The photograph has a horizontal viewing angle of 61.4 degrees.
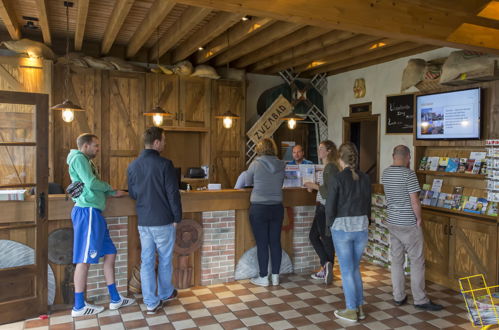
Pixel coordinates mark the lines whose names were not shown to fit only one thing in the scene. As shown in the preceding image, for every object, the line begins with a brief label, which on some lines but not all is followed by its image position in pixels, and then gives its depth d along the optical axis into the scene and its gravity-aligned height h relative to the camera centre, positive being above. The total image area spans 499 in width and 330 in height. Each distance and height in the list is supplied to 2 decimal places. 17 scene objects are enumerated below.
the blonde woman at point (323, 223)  4.45 -0.76
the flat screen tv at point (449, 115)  4.67 +0.50
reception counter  3.94 -0.81
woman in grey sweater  4.47 -0.53
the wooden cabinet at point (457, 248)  4.33 -1.00
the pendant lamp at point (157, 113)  6.15 +0.62
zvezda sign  8.13 +0.70
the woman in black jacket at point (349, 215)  3.61 -0.51
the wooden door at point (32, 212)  3.64 -0.51
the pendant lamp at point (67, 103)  5.28 +0.65
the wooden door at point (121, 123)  6.82 +0.52
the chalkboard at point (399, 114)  6.63 +0.70
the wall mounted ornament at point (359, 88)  7.71 +1.27
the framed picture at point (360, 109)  7.62 +0.89
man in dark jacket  3.77 -0.45
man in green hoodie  3.65 -0.55
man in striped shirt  3.92 -0.66
